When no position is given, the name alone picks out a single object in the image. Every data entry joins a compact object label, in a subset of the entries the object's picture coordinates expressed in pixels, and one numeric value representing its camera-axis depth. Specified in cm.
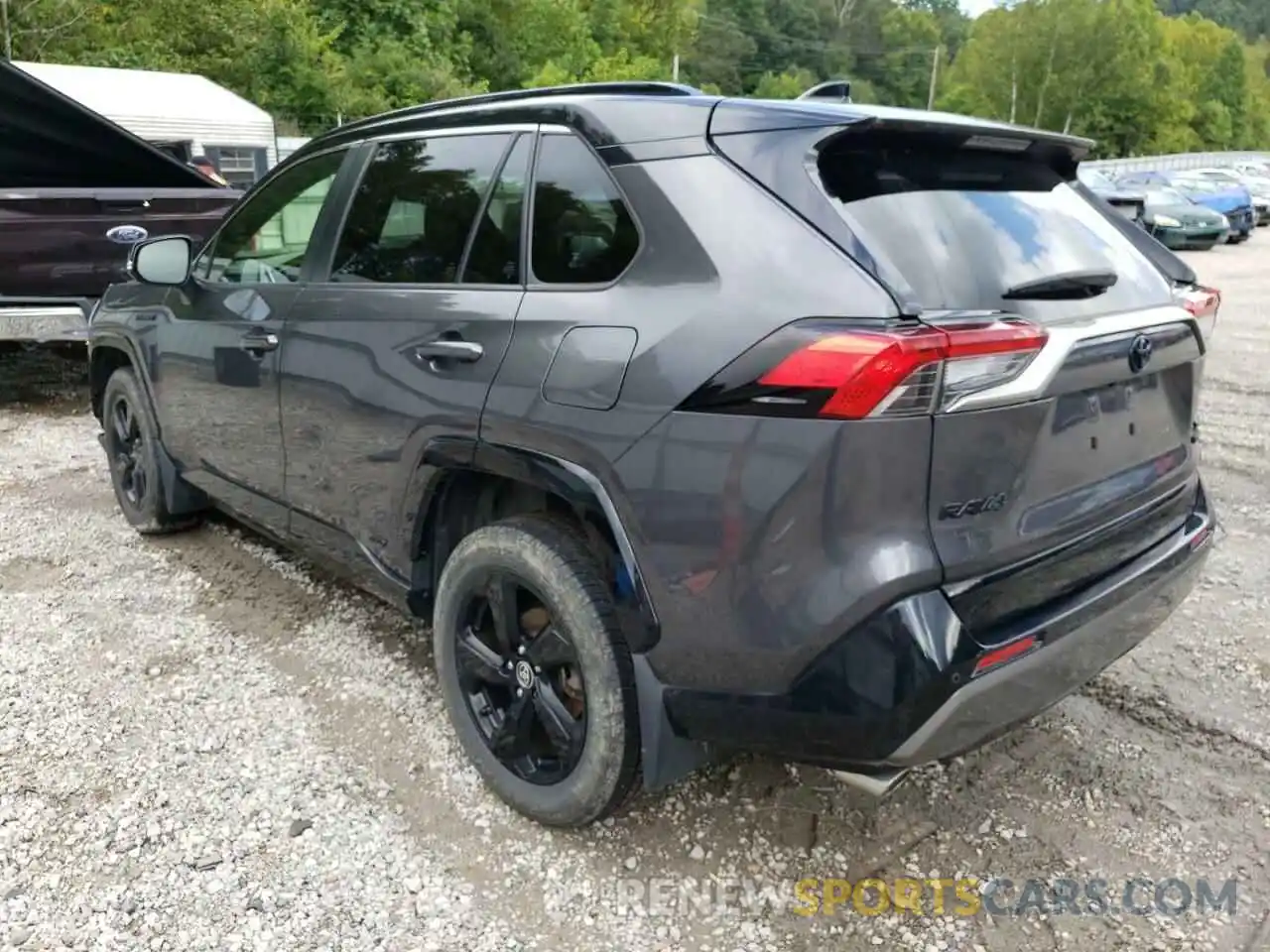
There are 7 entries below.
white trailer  1169
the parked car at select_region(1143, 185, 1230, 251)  2203
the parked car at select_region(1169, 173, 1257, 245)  2445
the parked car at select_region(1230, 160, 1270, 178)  3999
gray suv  199
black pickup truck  657
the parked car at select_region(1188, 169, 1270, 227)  2866
